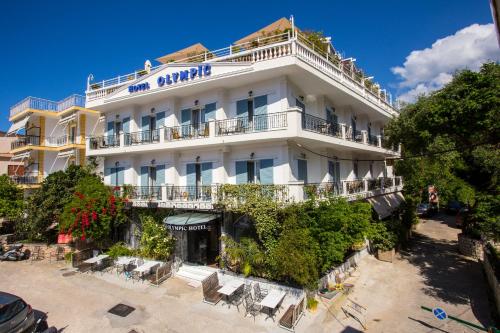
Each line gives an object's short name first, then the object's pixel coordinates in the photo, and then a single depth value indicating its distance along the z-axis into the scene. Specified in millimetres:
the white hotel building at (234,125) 15992
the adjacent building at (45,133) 30172
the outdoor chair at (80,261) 18939
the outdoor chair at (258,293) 14016
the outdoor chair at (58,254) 21297
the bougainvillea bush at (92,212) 18344
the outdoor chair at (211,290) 13996
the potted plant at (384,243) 19344
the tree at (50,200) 22156
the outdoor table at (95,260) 18250
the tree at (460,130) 14453
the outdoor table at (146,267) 16609
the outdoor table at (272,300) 12234
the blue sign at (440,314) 9620
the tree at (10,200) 27031
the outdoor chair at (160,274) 16328
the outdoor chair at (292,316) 11609
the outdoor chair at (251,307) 12950
